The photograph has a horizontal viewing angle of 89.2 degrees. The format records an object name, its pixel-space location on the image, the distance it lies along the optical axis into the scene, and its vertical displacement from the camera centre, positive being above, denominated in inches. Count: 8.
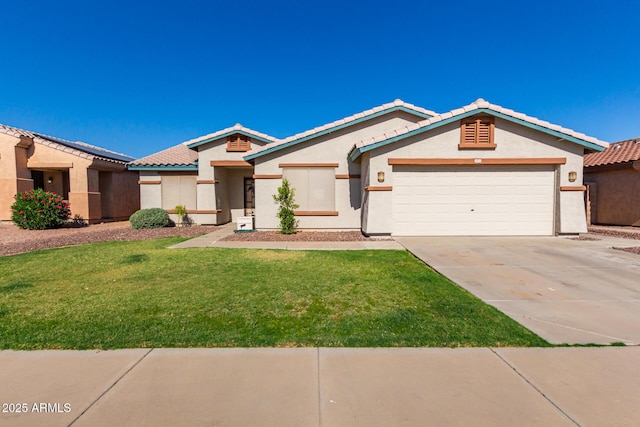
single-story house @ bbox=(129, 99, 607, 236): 440.8 +39.3
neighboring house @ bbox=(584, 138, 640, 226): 571.8 +33.6
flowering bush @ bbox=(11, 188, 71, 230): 590.6 +2.0
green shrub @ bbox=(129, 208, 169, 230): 588.7 -17.2
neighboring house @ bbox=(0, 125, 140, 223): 645.9 +85.7
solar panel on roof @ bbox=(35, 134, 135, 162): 813.2 +175.6
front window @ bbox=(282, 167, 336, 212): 537.0 +33.9
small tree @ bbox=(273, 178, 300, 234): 507.5 -0.1
